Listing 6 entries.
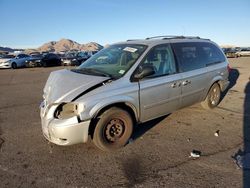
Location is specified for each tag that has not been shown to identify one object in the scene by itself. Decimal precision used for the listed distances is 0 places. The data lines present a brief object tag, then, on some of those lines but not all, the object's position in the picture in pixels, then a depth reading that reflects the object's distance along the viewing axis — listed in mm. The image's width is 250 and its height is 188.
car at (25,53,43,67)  19950
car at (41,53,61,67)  20602
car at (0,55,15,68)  18912
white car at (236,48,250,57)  30458
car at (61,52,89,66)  21117
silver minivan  3000
